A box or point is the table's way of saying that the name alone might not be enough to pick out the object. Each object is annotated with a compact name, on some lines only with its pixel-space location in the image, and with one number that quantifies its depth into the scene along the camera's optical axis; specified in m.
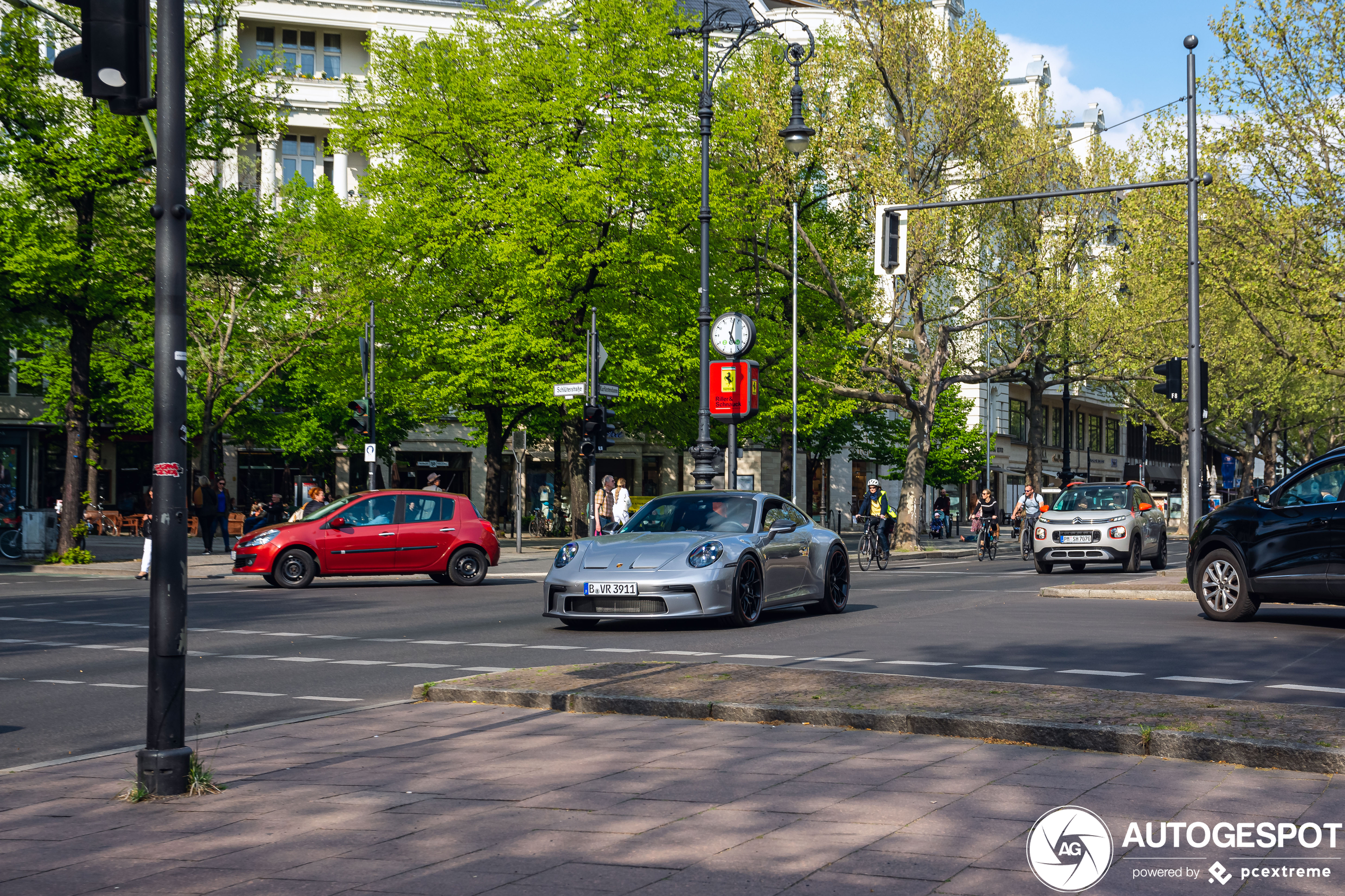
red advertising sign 23.34
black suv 13.48
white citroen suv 25.73
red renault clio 21.23
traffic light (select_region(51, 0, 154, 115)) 5.75
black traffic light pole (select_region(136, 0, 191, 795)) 5.79
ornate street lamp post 23.30
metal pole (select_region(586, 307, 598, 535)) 24.98
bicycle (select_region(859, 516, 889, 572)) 28.17
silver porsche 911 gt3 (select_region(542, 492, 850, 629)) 13.20
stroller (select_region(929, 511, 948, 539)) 50.42
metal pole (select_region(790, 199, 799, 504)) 35.31
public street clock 24.64
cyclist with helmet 27.59
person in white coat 30.36
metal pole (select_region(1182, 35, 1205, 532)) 20.80
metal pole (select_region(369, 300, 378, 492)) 30.80
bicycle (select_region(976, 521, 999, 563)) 33.41
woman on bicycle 33.44
